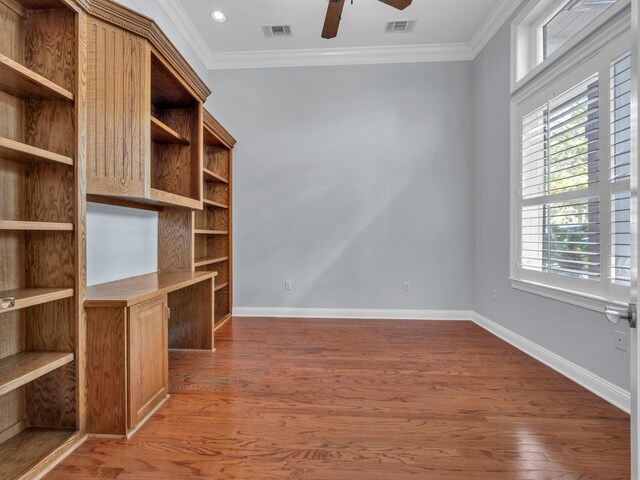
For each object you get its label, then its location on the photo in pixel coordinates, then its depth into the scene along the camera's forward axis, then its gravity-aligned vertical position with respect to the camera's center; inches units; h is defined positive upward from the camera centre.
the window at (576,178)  81.8 +17.4
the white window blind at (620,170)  79.4 +16.4
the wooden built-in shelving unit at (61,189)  60.3 +9.9
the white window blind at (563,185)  91.0 +16.1
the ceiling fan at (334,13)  94.0 +67.2
